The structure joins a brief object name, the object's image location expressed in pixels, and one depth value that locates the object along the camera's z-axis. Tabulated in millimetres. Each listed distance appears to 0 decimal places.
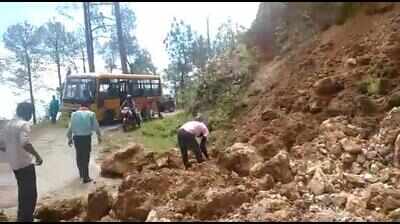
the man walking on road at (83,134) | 9312
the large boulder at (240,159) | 8102
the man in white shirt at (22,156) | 6191
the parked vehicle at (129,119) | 17922
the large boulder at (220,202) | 5965
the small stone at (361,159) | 7792
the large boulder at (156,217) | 5762
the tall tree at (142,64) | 34906
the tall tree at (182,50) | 35375
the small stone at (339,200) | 6164
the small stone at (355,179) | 6969
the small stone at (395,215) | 5520
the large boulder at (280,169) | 7180
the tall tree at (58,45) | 29062
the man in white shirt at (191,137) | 9195
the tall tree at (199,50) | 35372
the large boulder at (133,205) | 6387
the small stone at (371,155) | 7793
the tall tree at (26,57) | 29188
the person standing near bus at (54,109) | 21938
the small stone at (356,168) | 7543
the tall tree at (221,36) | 33712
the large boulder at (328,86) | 10410
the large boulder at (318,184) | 6711
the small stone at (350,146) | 7996
